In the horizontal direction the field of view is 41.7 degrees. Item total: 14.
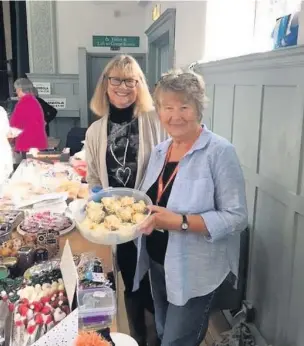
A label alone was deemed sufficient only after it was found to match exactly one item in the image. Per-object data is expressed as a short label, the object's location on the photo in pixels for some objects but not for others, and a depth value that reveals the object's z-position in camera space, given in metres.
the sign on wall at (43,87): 6.56
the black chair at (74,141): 5.38
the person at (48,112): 5.91
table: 1.49
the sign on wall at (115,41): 6.52
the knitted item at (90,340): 0.93
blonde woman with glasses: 1.69
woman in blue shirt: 1.27
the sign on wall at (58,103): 6.69
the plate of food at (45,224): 1.68
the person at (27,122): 4.73
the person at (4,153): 2.55
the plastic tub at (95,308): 1.09
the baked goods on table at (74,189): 2.29
